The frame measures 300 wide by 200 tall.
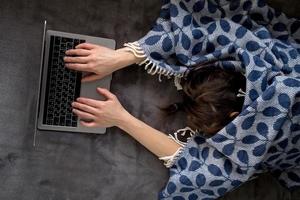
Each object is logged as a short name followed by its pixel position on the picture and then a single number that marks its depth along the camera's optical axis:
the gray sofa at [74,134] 1.27
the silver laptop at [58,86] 1.26
